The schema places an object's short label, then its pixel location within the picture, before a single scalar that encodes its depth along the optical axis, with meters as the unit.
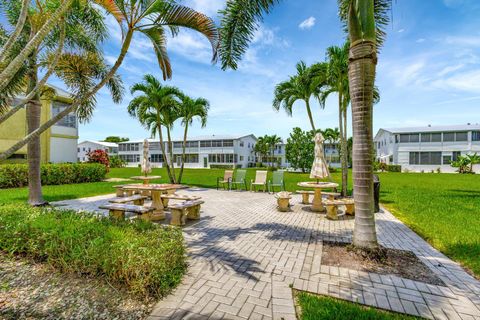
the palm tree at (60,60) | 7.34
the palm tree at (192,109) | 16.31
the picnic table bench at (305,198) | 10.13
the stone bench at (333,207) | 7.52
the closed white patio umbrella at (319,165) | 9.35
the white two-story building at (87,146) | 58.22
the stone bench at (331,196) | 8.16
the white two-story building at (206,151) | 47.56
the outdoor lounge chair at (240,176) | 14.95
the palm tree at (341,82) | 10.52
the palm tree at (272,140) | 48.77
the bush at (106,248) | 3.18
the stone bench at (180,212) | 6.65
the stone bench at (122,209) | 5.97
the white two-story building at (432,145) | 34.38
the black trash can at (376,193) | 8.63
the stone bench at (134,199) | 7.18
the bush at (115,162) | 45.04
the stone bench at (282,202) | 8.68
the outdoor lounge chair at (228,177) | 14.86
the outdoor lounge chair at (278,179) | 13.07
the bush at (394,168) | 36.16
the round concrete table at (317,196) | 8.77
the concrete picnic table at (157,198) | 7.48
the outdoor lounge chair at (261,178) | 13.54
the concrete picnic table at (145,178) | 11.17
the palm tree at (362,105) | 4.31
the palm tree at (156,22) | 4.77
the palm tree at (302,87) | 11.98
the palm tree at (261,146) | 50.09
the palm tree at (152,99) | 15.21
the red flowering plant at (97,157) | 22.52
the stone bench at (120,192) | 10.65
